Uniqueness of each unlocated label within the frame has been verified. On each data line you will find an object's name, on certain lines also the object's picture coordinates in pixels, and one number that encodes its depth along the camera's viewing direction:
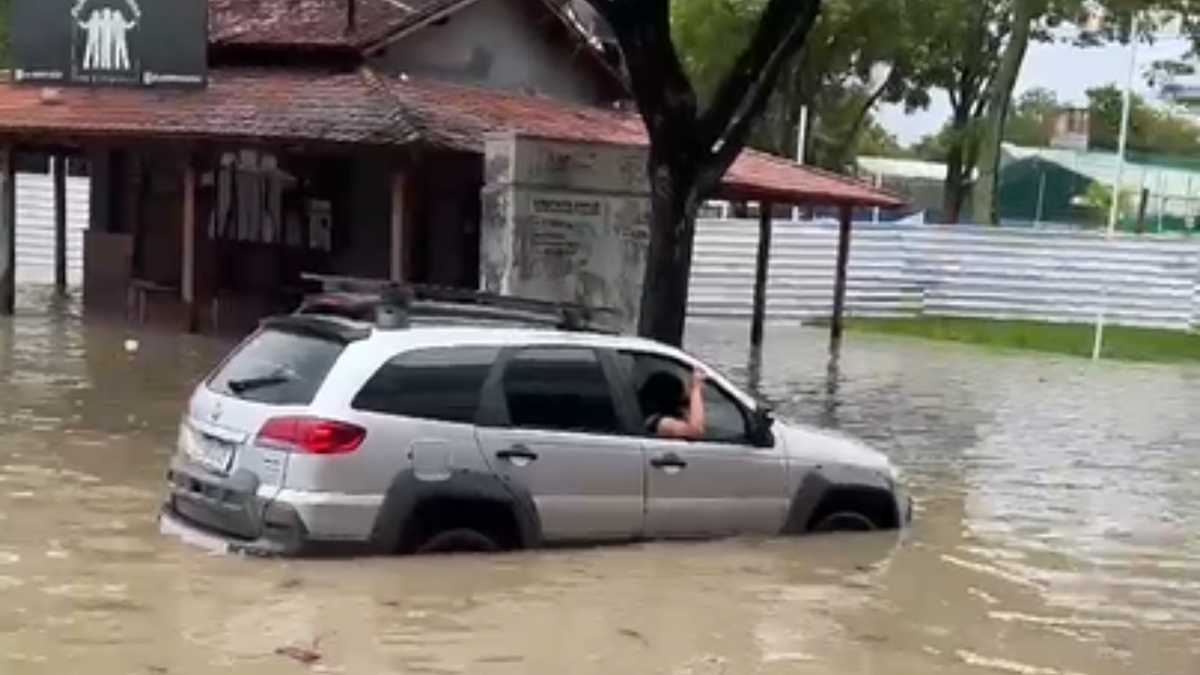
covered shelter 24.14
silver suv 9.77
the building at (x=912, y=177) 72.19
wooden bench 28.29
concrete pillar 19.38
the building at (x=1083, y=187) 61.12
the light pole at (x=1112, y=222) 32.39
